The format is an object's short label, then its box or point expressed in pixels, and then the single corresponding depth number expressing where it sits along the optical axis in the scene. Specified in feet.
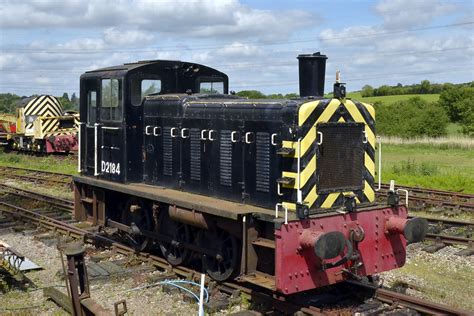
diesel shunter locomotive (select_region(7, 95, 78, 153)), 97.71
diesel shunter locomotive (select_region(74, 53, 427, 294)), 23.12
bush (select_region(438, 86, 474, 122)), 162.58
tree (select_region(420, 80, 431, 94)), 239.71
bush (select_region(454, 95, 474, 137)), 129.80
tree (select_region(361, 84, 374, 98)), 240.12
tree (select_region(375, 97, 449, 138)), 133.39
